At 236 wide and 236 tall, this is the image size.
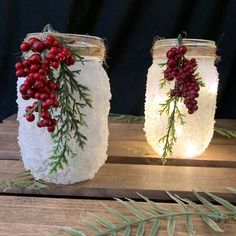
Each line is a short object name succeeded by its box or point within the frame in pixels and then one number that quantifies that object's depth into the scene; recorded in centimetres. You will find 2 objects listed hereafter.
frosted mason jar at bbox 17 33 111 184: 51
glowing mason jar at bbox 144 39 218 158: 62
